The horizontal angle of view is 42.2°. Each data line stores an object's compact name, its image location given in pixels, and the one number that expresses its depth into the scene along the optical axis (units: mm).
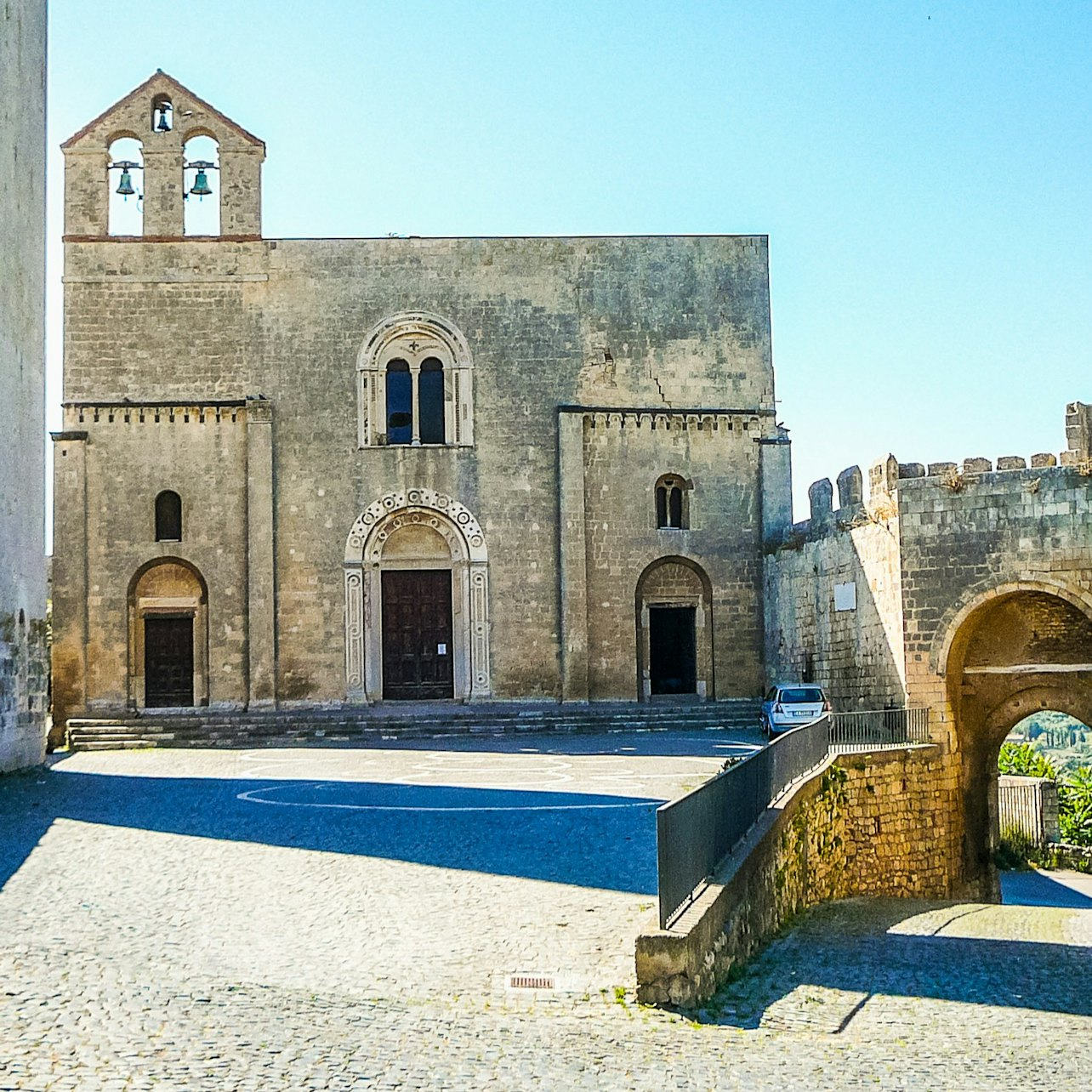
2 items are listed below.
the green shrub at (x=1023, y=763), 42969
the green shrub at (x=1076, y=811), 38906
